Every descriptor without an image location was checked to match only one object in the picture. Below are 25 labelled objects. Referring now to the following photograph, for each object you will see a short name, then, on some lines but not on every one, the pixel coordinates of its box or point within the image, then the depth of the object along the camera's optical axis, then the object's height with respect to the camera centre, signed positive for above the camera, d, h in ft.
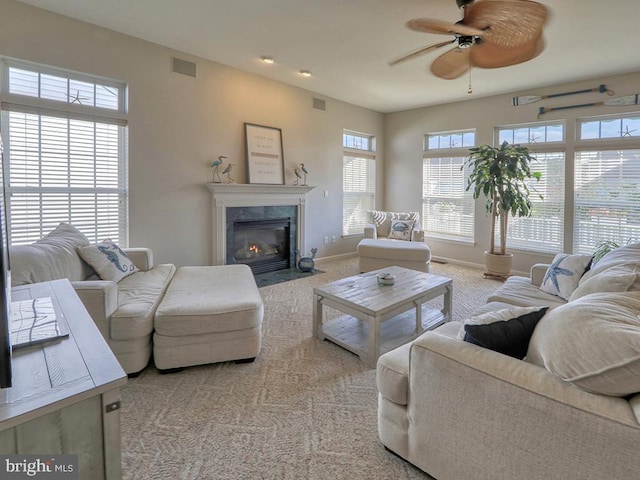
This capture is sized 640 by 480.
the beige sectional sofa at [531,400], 3.03 -1.88
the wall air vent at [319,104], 17.51 +6.65
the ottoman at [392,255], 15.23 -1.32
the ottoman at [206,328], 7.16 -2.29
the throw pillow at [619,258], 6.50 -0.62
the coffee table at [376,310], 7.90 -2.12
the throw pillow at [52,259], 6.63 -0.76
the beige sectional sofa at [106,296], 6.68 -1.65
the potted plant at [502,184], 14.85 +2.02
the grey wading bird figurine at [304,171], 17.14 +2.92
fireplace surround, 14.07 +0.83
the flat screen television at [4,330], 2.51 -0.83
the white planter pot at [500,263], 15.55 -1.74
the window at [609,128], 13.80 +4.41
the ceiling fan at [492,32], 7.43 +5.06
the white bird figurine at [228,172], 14.16 +2.36
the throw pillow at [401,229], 17.50 -0.11
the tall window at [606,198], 13.89 +1.35
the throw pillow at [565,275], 8.07 -1.20
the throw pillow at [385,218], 18.44 +0.50
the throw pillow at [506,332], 4.16 -1.34
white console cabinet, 2.56 -1.46
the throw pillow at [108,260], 8.69 -0.96
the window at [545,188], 15.70 +1.95
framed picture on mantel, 14.96 +3.42
